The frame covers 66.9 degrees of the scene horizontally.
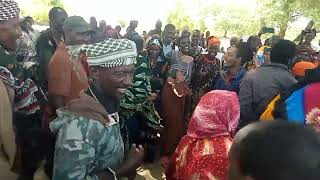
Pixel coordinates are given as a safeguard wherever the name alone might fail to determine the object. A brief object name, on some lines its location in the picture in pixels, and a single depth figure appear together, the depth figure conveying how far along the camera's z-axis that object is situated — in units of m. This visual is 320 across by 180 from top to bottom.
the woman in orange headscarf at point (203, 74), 3.58
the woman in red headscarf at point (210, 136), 1.49
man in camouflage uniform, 1.09
